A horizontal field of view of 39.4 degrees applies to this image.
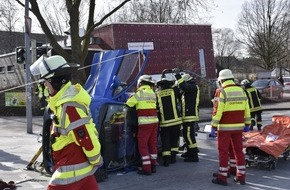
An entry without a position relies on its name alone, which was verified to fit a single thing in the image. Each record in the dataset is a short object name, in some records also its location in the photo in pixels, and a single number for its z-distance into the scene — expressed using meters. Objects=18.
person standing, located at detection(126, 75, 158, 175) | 7.45
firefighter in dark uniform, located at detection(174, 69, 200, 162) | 8.55
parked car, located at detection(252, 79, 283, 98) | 27.73
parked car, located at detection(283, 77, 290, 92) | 39.31
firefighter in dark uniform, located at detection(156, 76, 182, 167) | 8.16
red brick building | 25.38
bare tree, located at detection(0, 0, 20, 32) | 41.16
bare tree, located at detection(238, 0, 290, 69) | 49.06
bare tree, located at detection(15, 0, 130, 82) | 16.06
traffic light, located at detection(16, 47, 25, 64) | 14.76
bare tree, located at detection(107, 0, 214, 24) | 35.84
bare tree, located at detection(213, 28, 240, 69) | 66.62
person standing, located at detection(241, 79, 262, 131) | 12.34
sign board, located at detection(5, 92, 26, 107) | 21.11
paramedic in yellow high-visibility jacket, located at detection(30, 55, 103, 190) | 3.61
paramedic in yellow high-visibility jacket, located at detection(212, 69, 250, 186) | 6.68
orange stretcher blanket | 7.61
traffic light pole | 14.17
